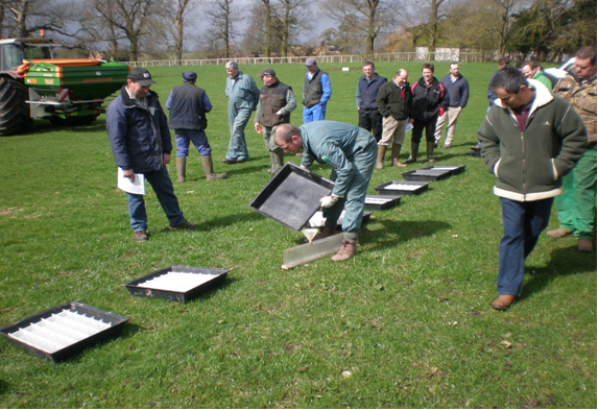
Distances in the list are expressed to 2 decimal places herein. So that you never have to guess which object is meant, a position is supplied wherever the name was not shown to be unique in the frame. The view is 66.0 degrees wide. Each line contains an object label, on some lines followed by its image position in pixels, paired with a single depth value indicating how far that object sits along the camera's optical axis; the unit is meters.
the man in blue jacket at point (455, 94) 11.73
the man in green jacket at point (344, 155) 4.73
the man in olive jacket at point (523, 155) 3.48
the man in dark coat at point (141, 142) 5.63
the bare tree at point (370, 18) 50.38
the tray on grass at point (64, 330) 3.54
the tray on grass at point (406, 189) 7.59
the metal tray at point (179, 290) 4.31
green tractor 13.84
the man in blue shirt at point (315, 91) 10.27
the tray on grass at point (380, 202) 6.72
